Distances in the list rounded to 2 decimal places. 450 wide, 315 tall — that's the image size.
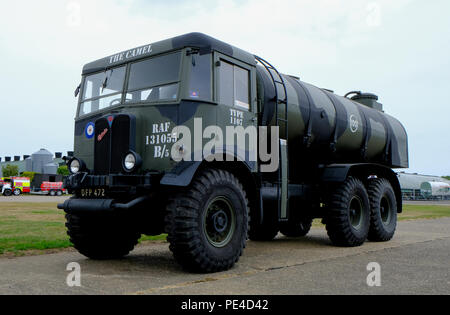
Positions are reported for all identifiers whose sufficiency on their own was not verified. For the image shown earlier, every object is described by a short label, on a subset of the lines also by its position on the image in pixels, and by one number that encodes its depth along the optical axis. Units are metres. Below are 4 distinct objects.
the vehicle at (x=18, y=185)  48.16
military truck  5.78
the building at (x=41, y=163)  79.16
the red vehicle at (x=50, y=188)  49.12
